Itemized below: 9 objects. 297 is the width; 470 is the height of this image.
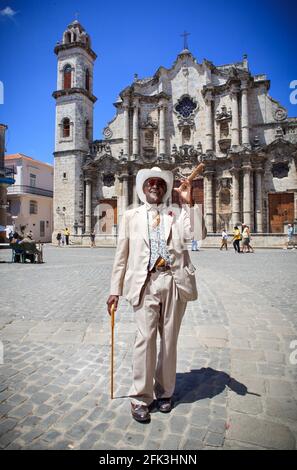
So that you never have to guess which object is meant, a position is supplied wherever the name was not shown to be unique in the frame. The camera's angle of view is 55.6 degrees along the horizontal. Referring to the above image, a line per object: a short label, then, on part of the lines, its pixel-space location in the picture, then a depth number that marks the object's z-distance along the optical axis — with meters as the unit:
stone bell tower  28.23
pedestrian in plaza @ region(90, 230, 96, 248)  24.21
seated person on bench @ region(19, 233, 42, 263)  12.52
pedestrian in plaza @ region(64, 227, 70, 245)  25.81
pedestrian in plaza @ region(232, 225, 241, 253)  16.94
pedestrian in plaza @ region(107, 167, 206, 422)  2.23
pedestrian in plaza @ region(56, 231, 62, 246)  26.92
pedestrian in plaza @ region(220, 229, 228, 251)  19.54
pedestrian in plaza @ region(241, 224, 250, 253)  17.04
